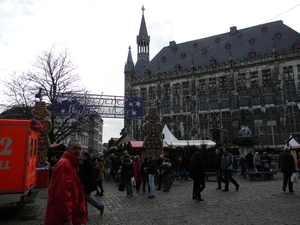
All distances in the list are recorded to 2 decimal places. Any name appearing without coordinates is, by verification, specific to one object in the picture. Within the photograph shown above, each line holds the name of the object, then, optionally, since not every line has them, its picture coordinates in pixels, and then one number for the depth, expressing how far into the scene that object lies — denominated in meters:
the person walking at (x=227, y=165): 8.84
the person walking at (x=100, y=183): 9.00
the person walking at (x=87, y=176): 5.51
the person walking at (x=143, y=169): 9.50
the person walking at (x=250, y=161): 15.24
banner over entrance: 16.52
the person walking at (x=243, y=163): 14.52
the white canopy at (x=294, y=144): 22.82
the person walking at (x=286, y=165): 8.26
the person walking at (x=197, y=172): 7.48
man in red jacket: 2.50
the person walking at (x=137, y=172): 10.01
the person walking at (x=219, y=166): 9.57
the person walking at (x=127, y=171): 8.67
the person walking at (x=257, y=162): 14.39
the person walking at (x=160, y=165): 10.61
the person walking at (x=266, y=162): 14.71
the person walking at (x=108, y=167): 16.19
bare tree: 19.48
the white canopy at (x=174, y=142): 20.19
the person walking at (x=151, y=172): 8.52
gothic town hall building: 32.91
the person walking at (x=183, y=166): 13.58
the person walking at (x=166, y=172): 9.74
